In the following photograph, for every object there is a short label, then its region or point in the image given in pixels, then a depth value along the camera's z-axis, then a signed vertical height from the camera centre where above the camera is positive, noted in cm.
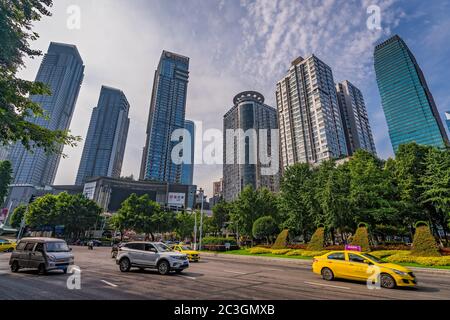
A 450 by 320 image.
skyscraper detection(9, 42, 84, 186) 16725 +10175
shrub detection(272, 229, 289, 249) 3133 -37
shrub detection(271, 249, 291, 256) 2830 -160
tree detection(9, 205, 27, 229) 7238 +593
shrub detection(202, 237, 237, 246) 4191 -61
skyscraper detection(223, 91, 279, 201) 14375 +6198
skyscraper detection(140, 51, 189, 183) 17412 +8492
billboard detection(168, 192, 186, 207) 11081 +1822
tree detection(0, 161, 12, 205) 4578 +1152
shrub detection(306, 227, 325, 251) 2655 -28
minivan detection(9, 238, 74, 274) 1153 -98
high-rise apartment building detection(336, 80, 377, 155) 12888 +6988
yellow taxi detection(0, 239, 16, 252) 3001 -132
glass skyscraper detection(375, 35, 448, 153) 13050 +8515
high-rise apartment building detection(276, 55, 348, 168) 10675 +6139
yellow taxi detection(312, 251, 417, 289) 895 -128
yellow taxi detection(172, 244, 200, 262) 2111 -159
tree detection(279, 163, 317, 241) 3297 +572
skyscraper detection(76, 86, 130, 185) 19375 +5238
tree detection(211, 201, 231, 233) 7069 +654
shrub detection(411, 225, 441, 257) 1834 -36
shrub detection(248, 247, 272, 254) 3126 -166
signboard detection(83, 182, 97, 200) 12750 +2650
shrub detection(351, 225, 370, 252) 2266 -1
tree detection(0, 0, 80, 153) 966 +682
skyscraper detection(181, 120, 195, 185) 14440 +7044
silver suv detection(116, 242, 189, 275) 1185 -107
